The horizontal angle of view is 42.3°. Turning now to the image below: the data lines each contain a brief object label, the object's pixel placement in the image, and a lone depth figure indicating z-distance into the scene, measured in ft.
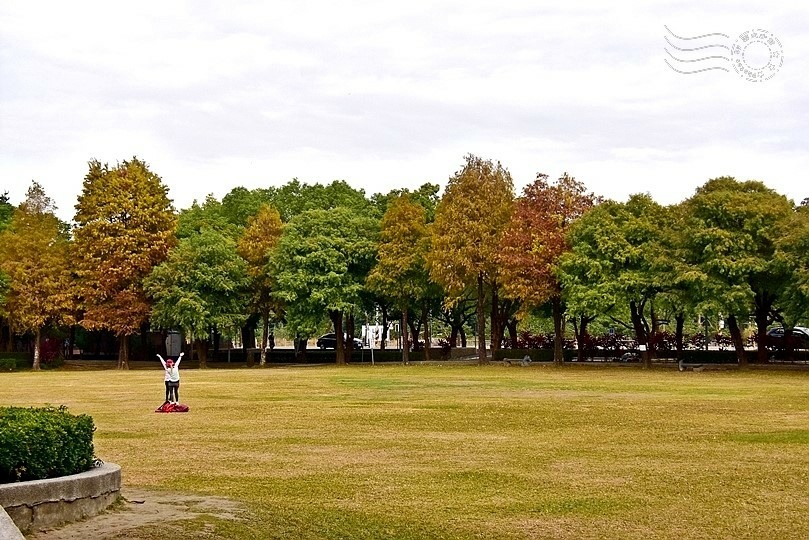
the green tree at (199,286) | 208.74
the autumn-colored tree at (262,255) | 224.53
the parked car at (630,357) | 217.77
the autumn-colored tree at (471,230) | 203.31
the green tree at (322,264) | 212.23
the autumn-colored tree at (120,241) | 212.23
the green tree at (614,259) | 182.39
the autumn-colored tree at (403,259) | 211.61
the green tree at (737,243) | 166.81
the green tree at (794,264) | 157.89
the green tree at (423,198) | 236.63
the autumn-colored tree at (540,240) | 194.90
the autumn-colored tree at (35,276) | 213.25
